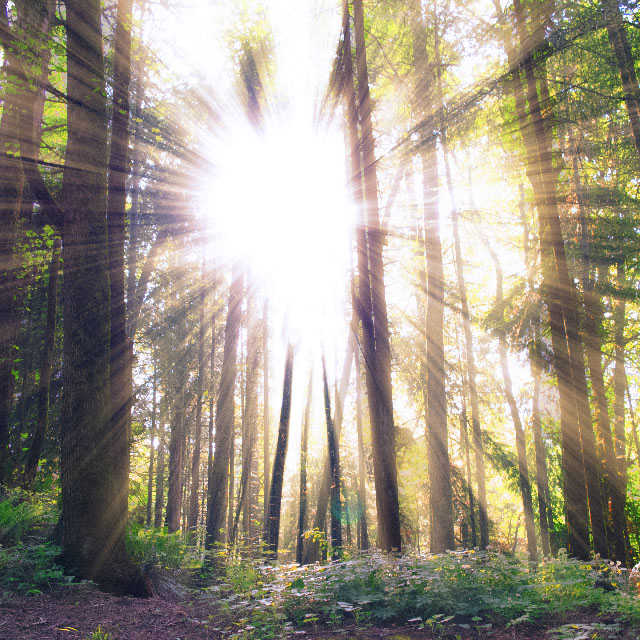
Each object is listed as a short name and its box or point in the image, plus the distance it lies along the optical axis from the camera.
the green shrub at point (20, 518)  5.91
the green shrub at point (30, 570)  5.00
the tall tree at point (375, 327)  7.46
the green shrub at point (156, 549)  6.29
